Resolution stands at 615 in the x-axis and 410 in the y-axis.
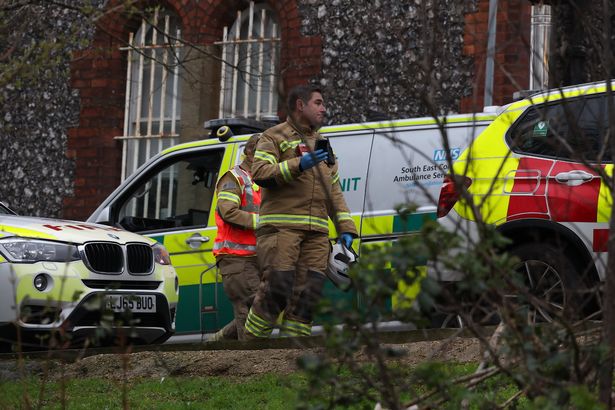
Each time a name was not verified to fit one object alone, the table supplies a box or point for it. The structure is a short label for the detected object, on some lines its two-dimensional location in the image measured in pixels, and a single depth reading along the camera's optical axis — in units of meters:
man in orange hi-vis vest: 19.33
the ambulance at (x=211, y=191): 19.20
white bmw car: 18.30
